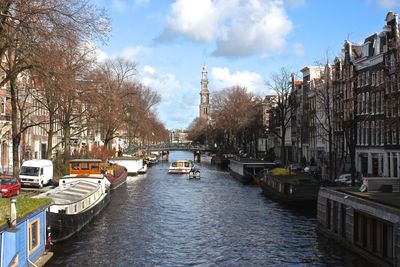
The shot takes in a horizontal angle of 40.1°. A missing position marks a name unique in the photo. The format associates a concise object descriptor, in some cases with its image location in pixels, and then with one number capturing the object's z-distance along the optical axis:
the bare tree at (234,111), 108.69
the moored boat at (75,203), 27.72
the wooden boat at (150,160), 117.80
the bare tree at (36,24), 20.95
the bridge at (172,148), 149.75
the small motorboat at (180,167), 88.91
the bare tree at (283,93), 82.26
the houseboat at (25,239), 16.10
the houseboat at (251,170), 71.96
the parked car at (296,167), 77.59
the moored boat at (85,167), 52.19
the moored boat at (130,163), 85.50
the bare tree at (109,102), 52.65
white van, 48.38
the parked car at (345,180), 51.29
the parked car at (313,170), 69.86
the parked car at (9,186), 38.38
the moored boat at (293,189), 44.62
